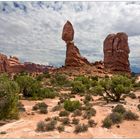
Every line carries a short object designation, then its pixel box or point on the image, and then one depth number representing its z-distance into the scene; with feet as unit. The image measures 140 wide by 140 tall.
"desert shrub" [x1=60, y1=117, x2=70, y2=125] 26.61
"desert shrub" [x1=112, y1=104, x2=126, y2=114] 31.07
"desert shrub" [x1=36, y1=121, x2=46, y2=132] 24.73
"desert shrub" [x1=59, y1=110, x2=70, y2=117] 30.47
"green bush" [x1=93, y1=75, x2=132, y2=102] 40.73
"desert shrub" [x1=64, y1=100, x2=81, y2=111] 33.41
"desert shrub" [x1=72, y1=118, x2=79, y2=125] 26.52
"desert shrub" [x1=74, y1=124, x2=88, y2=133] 24.10
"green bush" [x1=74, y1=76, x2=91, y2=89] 68.21
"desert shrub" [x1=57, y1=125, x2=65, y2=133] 24.36
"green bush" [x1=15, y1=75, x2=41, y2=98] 48.71
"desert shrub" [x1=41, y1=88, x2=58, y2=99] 47.79
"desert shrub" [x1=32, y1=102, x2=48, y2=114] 33.36
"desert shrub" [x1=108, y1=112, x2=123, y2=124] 27.12
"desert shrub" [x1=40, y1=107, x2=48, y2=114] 33.17
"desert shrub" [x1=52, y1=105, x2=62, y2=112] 34.46
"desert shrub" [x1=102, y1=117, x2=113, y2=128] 25.63
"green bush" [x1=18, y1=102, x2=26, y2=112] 34.40
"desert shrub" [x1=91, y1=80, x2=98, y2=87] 65.93
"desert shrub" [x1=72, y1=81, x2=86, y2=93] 56.14
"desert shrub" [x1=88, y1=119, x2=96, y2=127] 25.91
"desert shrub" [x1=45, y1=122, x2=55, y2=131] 24.66
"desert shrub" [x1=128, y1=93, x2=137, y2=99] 44.86
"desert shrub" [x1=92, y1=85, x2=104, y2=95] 43.10
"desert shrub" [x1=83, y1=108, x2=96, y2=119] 29.02
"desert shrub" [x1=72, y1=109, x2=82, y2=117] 30.13
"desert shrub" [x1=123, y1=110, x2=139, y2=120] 28.56
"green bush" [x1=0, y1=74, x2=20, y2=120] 29.00
